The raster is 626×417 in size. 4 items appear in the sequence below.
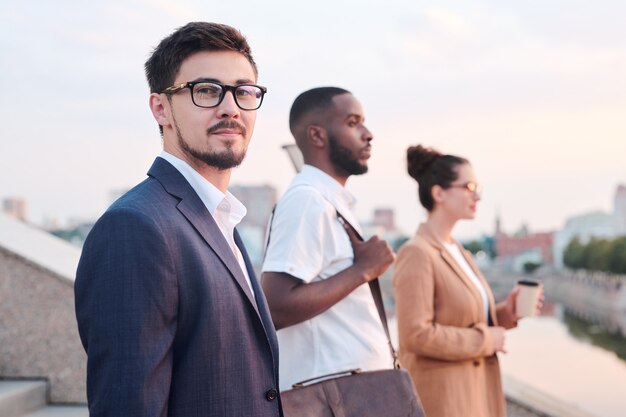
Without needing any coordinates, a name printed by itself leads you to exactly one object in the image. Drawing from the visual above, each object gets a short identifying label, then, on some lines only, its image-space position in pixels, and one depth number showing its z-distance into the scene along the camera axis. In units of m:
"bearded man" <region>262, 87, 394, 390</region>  2.35
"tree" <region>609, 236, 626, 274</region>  57.28
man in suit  1.35
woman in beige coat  3.15
